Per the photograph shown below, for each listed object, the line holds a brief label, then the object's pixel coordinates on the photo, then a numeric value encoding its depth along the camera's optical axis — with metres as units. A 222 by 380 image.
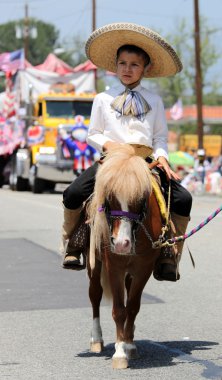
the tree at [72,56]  114.30
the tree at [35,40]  136.12
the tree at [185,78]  88.75
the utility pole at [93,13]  58.84
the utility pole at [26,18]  74.40
